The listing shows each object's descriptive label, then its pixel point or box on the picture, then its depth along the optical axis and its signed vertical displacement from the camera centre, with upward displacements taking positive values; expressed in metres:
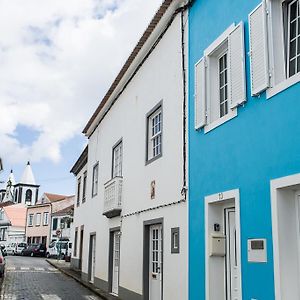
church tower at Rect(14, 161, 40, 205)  68.88 +5.74
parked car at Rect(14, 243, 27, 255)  38.10 -3.00
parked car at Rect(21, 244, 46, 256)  35.47 -3.05
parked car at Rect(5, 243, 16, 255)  39.44 -3.33
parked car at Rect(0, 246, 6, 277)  14.10 -1.86
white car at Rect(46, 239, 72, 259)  30.71 -2.68
